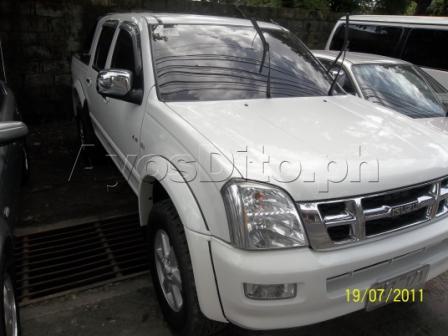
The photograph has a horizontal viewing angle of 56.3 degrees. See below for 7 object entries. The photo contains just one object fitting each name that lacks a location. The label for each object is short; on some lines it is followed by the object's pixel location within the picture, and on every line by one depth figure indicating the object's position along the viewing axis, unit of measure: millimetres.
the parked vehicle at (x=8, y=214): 2156
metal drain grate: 3078
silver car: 4688
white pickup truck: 1906
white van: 6852
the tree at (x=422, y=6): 12544
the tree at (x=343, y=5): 11211
